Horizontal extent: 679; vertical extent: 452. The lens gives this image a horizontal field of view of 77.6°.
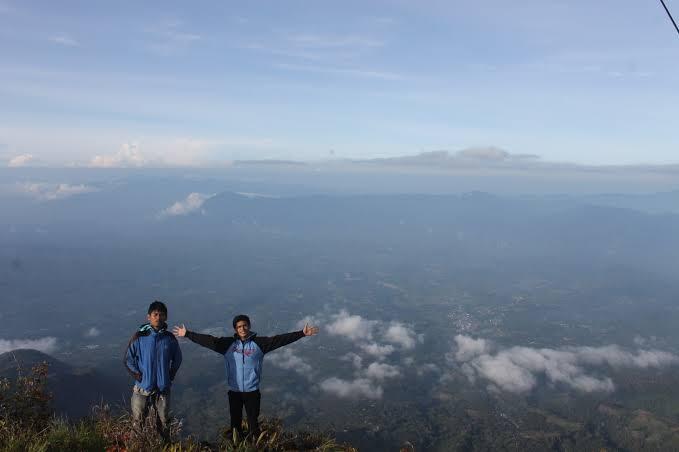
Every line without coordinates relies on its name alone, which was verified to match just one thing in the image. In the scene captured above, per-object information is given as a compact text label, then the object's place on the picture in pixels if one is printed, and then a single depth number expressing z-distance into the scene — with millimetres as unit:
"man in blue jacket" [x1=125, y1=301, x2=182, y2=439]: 8250
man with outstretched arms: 8305
